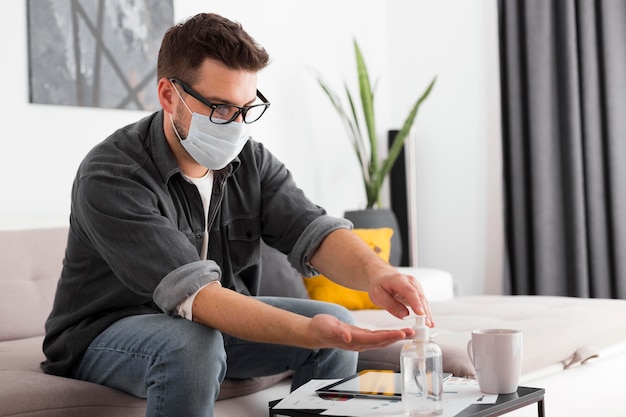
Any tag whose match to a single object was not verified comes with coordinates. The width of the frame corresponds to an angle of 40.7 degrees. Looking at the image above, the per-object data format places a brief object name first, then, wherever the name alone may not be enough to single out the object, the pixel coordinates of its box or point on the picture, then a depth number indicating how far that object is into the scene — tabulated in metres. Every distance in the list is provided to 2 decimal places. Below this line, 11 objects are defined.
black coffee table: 1.25
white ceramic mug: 1.38
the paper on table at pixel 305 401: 1.29
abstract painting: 2.77
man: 1.39
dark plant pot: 3.67
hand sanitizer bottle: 1.25
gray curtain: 3.65
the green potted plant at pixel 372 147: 3.77
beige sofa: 1.54
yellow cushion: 2.75
